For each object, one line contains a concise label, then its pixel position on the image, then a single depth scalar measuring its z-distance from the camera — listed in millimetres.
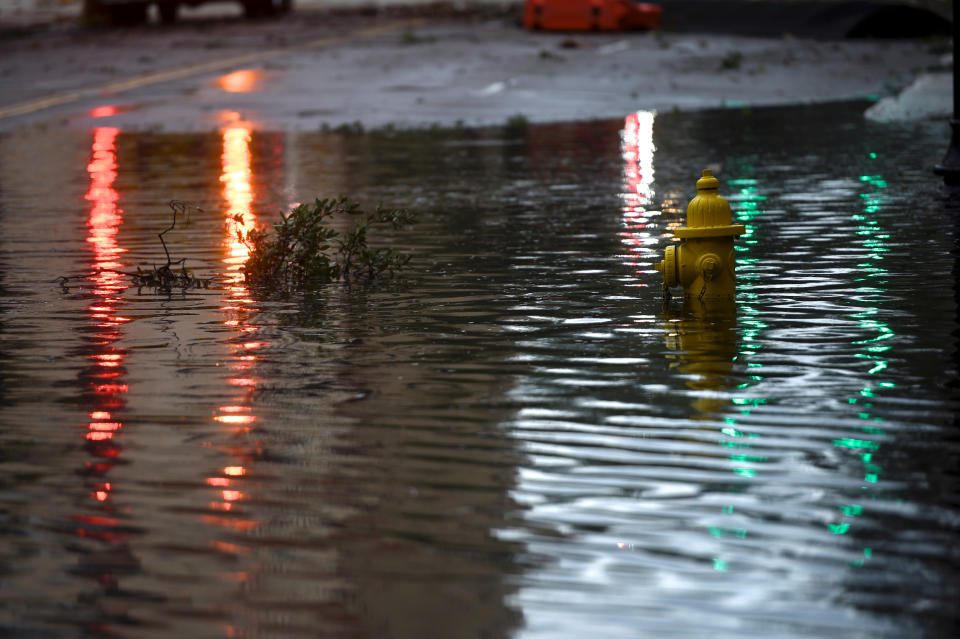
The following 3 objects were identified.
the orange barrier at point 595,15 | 64687
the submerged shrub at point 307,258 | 17187
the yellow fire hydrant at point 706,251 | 14664
